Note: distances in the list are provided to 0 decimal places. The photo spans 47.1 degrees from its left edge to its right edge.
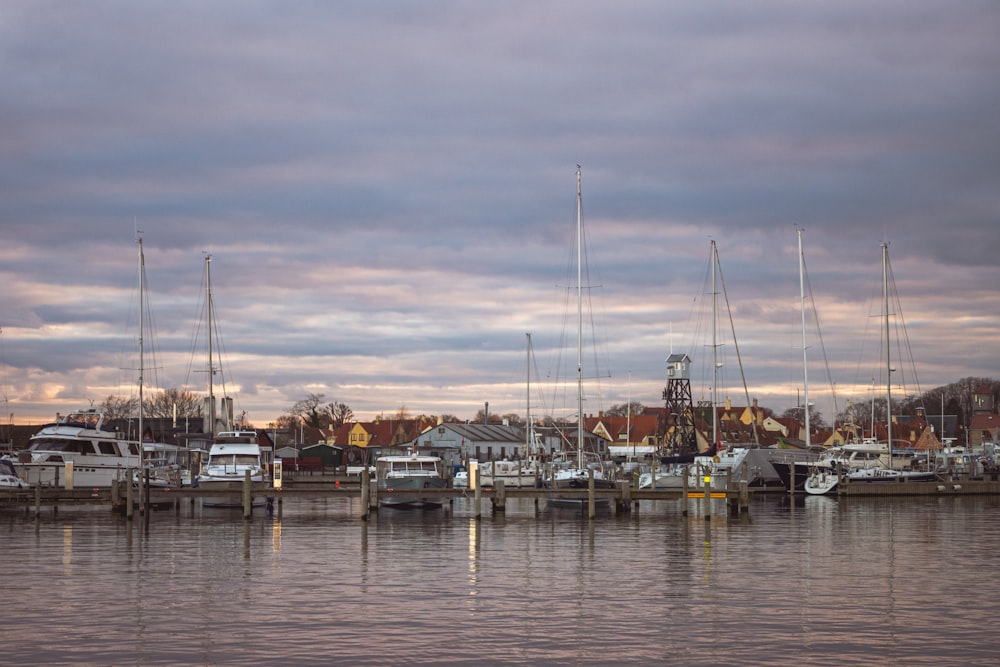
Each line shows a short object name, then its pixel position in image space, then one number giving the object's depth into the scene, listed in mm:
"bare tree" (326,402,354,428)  195838
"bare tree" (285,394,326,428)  184000
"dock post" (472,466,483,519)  51938
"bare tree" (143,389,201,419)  165875
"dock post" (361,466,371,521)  51719
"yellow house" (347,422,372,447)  183375
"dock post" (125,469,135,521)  51562
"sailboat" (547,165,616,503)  66625
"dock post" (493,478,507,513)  54031
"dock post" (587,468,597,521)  52188
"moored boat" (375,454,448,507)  58688
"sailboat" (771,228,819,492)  83875
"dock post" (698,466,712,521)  52719
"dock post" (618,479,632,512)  54344
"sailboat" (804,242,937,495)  79750
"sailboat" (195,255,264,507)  56250
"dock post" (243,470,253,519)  51203
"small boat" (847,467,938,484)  81500
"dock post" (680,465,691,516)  53369
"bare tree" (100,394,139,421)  174312
